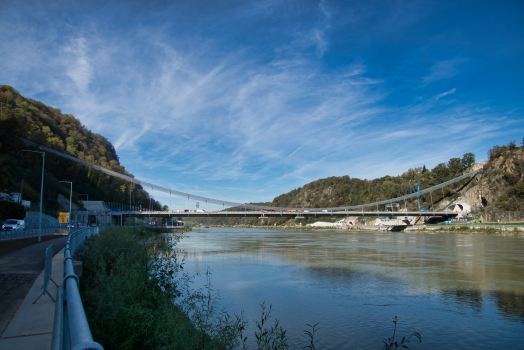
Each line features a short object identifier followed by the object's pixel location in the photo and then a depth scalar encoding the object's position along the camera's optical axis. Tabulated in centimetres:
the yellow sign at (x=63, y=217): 2955
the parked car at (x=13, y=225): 2930
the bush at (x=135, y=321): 506
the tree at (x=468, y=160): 10844
